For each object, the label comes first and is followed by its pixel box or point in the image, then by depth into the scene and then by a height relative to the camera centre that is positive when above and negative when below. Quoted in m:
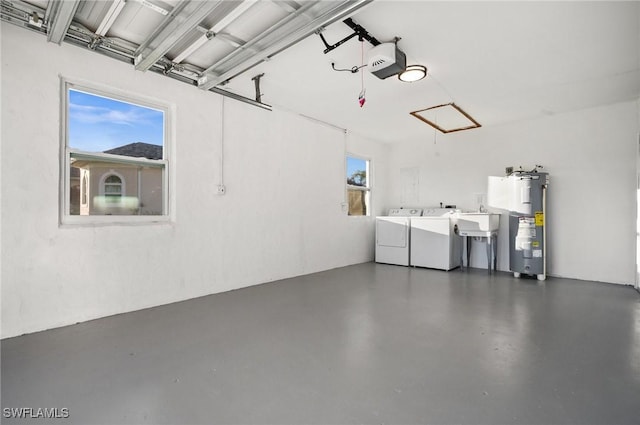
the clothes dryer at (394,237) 5.66 -0.47
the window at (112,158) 2.75 +0.54
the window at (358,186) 5.93 +0.53
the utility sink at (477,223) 4.88 -0.17
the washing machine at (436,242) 5.22 -0.52
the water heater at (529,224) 4.60 -0.18
